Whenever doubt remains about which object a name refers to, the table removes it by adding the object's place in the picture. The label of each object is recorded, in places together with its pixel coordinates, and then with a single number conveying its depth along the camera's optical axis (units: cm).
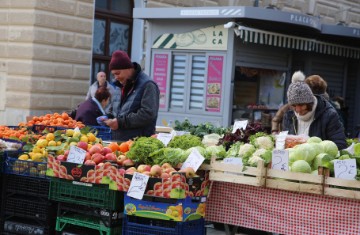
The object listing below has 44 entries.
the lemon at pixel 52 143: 670
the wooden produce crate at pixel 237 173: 530
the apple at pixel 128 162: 572
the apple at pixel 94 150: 596
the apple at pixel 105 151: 599
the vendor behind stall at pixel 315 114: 630
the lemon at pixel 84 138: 661
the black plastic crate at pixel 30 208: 605
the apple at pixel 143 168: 552
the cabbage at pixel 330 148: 560
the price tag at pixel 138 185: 531
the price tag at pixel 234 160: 553
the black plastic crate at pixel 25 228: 605
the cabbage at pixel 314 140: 586
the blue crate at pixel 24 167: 615
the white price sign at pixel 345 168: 509
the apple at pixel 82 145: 604
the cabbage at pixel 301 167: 529
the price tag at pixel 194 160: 545
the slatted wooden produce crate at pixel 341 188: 498
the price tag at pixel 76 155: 587
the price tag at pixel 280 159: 534
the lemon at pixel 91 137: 673
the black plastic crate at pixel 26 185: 611
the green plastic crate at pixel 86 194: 559
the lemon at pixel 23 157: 642
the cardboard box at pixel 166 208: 521
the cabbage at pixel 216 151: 574
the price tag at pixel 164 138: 628
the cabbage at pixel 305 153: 544
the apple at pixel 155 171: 538
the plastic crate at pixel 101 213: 557
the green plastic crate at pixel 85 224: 559
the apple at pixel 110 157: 584
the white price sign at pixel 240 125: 719
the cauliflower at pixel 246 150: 581
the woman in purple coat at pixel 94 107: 914
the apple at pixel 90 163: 574
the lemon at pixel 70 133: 716
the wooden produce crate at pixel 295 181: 510
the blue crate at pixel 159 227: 524
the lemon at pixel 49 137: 686
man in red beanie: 701
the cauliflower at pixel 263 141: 607
